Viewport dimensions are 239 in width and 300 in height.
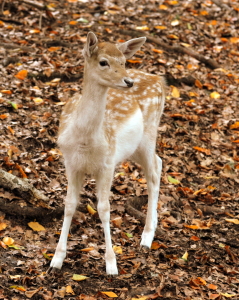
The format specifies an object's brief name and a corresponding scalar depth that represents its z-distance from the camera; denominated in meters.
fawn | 9.32
